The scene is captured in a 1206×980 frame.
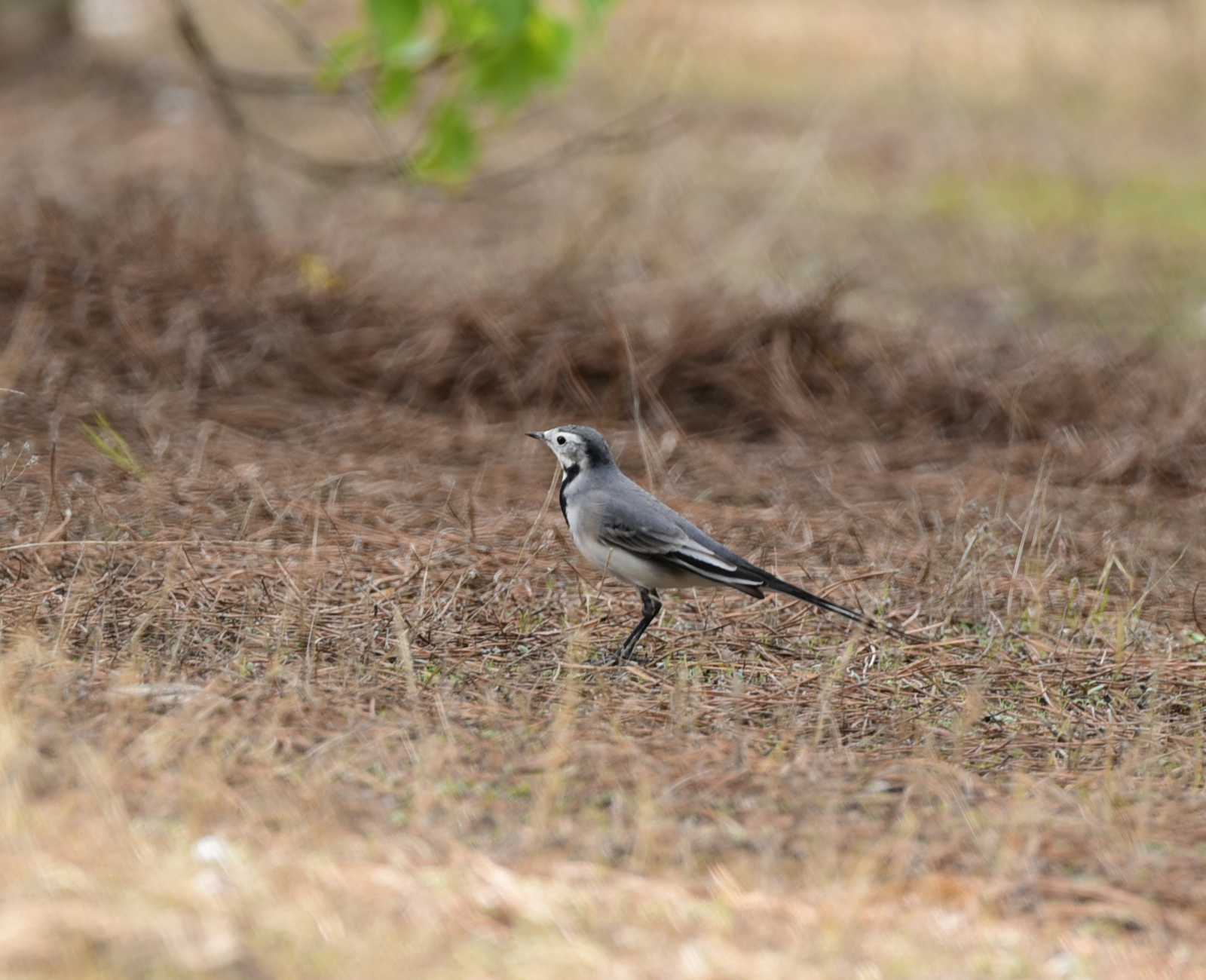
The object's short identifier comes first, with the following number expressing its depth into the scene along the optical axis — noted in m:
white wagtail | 8.91
